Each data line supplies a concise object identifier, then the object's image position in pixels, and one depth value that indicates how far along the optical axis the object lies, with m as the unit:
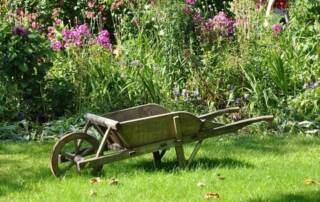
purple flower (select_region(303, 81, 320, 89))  7.65
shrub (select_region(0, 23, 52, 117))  7.87
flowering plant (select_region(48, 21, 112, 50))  8.95
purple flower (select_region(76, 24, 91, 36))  9.09
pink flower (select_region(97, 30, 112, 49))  9.08
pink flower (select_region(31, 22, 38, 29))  9.79
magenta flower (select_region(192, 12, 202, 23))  8.62
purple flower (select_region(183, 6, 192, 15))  8.49
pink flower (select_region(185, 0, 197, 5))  8.74
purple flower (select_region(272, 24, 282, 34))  8.69
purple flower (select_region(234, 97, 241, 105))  7.81
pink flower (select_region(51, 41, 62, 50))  9.19
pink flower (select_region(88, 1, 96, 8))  10.57
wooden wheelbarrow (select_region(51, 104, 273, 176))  5.48
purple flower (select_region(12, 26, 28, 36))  8.00
